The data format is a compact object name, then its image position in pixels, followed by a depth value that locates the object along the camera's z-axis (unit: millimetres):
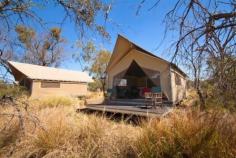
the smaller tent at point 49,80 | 12747
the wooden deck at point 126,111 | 4945
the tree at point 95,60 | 19544
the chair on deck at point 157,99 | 6391
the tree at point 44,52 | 18897
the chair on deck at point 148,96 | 6642
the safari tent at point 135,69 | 7883
